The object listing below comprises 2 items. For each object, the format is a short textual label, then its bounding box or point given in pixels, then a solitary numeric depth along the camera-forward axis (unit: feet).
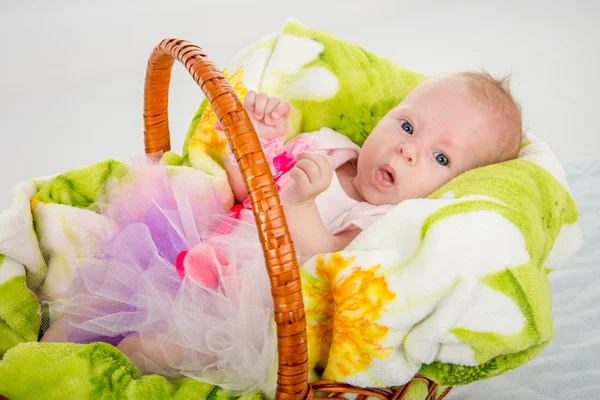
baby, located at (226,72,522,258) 4.50
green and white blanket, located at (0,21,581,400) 3.35
